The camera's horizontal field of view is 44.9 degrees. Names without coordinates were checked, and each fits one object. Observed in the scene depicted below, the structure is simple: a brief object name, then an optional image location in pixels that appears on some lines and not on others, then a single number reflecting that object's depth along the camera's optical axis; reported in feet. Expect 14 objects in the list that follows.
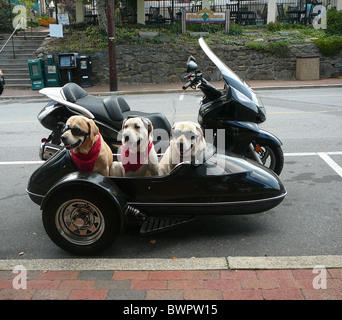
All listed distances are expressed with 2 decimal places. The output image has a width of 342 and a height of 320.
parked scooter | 14.58
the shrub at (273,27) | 71.31
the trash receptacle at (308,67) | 60.70
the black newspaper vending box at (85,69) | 58.03
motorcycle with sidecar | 11.30
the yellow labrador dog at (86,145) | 11.19
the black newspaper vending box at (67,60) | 57.11
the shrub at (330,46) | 61.98
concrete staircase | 60.39
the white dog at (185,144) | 11.25
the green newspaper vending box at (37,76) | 56.70
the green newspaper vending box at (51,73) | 57.26
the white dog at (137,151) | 11.28
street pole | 51.37
